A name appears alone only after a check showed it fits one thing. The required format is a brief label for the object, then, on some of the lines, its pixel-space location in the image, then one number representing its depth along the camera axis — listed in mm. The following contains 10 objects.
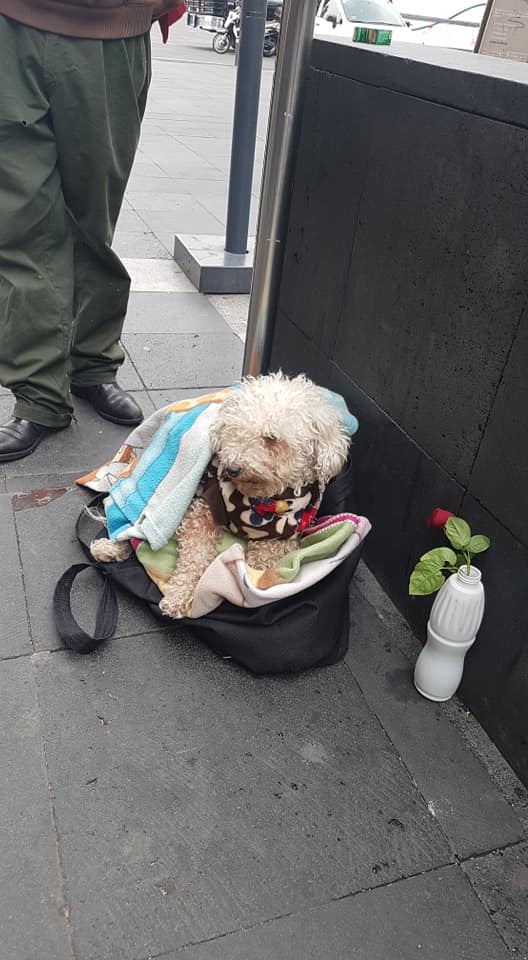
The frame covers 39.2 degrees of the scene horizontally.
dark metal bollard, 4406
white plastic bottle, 1962
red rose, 2104
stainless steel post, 2678
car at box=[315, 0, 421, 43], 16125
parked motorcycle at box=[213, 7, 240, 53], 21172
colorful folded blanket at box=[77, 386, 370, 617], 2166
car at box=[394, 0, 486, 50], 13967
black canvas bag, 2152
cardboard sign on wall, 2662
